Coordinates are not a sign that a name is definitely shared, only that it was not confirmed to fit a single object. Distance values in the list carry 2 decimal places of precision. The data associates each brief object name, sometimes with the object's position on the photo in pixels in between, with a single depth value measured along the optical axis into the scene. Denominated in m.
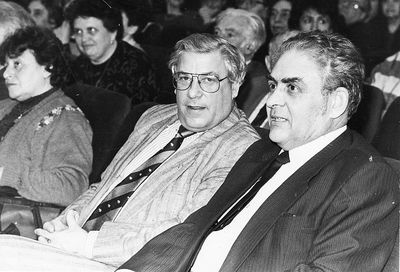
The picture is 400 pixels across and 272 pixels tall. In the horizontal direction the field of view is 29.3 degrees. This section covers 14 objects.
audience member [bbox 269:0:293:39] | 4.71
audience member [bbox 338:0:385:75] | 4.47
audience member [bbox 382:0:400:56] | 4.38
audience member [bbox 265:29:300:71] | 3.99
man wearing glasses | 2.40
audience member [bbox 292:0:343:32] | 4.43
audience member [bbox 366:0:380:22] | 4.61
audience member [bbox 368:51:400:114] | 3.87
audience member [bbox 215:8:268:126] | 3.92
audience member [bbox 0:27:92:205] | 2.99
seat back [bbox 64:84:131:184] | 3.12
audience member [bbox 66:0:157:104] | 3.89
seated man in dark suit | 2.00
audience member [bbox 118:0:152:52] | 4.41
